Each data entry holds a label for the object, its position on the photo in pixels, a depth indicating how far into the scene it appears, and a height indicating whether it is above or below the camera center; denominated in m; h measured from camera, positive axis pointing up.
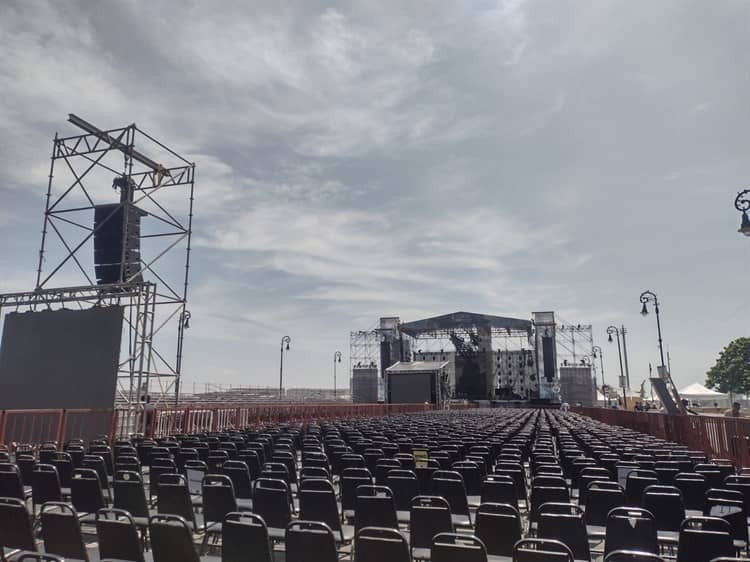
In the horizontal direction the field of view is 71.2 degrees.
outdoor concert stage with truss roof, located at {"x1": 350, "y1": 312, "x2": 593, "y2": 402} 44.81 +3.51
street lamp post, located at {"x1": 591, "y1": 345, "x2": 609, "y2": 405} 49.03 +3.45
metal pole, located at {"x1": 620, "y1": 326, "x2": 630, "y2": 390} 35.27 +2.68
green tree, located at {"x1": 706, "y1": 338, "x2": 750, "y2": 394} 62.38 +2.17
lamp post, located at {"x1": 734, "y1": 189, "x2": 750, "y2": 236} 11.08 +3.66
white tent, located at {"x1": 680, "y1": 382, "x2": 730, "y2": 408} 47.91 -0.45
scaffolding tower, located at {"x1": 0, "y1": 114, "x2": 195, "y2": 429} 15.55 +4.65
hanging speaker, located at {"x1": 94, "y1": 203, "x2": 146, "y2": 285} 17.61 +4.97
